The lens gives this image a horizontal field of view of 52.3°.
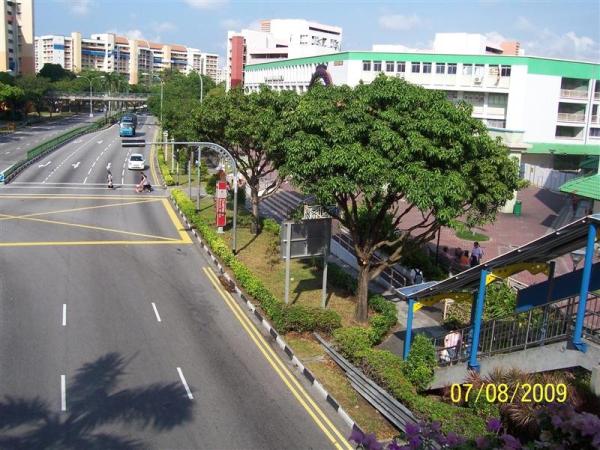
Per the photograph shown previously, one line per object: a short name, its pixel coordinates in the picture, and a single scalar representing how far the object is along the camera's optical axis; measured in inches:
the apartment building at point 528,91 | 2327.8
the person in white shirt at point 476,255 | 921.5
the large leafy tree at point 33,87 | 3708.2
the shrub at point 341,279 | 877.3
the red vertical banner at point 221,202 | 1131.1
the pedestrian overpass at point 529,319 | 430.6
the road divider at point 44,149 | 1753.2
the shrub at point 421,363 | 556.4
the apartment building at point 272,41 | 4712.1
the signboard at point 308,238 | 759.7
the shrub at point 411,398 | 450.9
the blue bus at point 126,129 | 2881.4
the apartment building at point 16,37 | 4498.0
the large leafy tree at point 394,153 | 620.4
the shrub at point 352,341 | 608.0
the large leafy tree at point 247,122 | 1068.5
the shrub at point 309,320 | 697.0
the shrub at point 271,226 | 1206.1
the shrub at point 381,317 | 703.1
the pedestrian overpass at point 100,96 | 4352.9
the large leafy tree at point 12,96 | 2880.2
